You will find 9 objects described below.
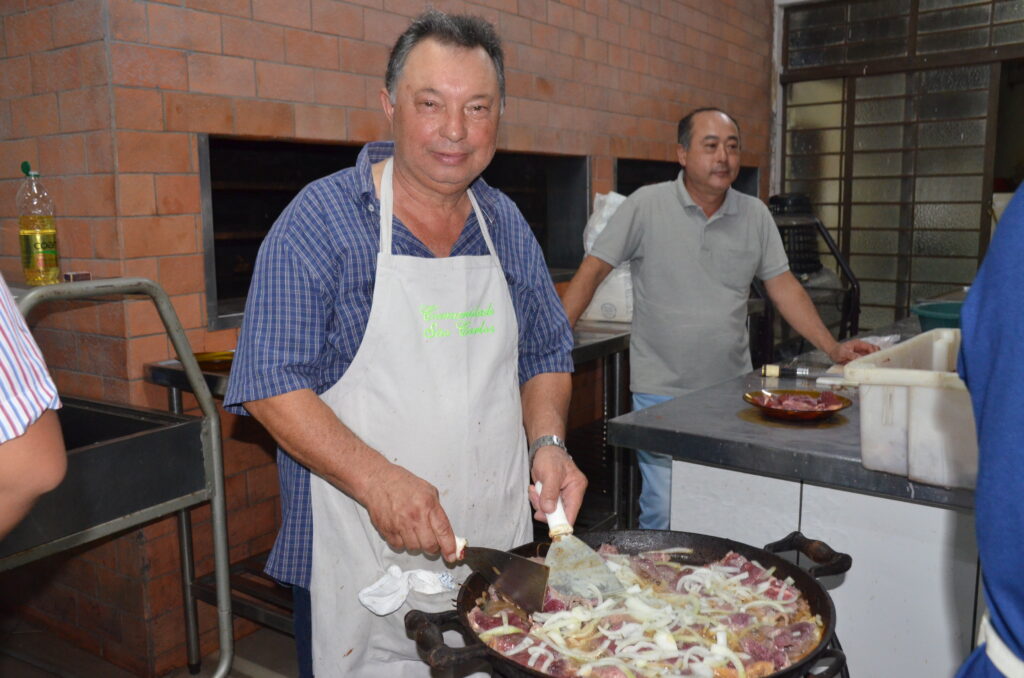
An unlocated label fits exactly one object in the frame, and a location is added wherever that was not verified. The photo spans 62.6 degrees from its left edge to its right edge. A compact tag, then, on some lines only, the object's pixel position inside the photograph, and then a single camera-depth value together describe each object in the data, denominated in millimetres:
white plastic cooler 1636
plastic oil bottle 2633
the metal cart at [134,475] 1979
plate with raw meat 2152
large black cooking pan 1244
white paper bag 3918
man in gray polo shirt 3320
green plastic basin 3043
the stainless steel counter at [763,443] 1798
